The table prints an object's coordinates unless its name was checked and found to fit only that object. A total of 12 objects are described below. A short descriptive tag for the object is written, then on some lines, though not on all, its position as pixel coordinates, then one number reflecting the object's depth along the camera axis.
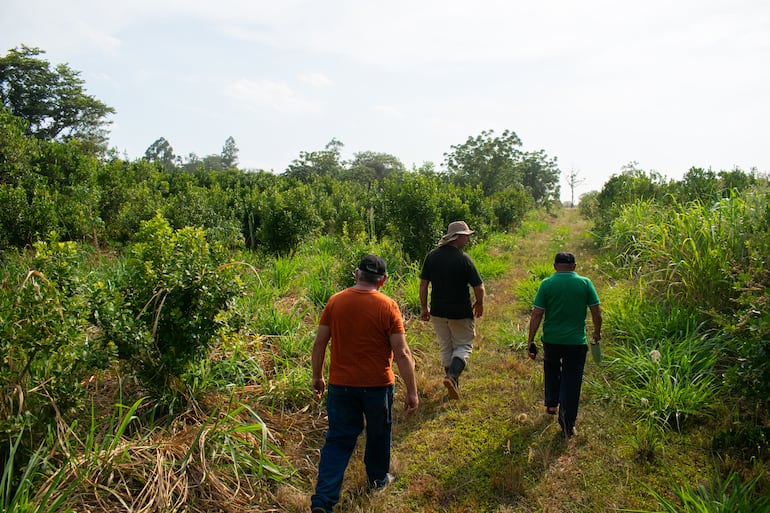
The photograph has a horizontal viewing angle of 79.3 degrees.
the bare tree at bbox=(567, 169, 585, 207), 68.56
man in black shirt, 4.80
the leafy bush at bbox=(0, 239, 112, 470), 2.86
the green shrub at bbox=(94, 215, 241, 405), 3.54
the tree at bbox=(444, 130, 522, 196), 48.66
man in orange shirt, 3.19
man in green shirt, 3.91
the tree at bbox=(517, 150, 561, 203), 65.69
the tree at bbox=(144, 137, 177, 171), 86.94
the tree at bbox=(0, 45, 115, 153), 36.62
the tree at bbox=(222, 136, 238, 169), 95.88
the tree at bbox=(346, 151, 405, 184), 71.88
